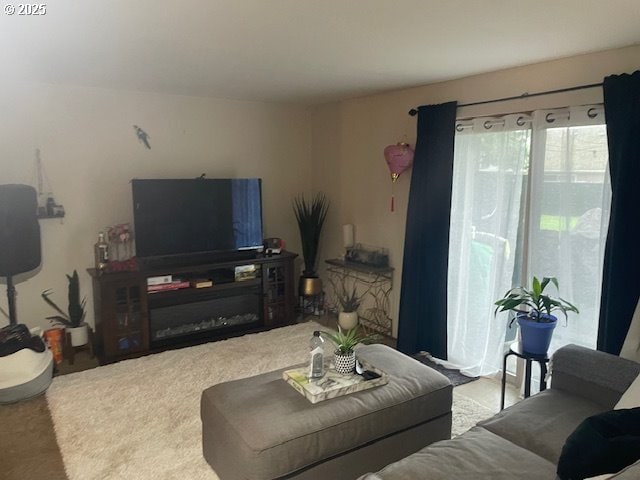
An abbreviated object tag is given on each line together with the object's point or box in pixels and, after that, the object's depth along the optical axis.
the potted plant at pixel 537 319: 2.62
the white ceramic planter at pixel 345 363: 2.44
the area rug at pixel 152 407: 2.44
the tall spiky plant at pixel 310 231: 5.00
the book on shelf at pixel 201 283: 4.16
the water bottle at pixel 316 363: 2.38
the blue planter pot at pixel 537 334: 2.62
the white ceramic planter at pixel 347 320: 4.48
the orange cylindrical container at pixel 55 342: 3.72
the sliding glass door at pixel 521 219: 2.88
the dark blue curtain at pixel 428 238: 3.66
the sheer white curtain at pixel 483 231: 3.28
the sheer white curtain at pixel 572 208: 2.83
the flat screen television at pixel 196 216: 4.03
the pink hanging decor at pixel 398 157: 3.92
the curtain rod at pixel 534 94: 2.79
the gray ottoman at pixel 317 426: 1.95
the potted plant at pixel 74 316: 3.83
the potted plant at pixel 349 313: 4.48
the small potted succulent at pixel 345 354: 2.44
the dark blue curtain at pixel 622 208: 2.55
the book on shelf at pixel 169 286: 3.96
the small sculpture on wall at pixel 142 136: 4.23
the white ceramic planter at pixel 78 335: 3.80
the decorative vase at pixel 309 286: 4.95
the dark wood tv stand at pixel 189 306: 3.79
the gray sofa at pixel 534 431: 1.74
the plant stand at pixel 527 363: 2.64
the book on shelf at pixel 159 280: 3.93
